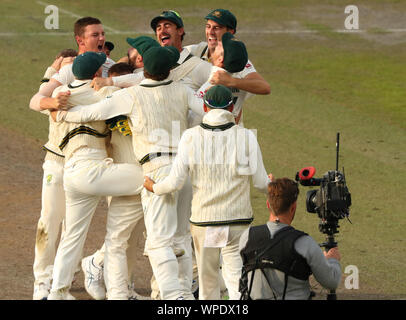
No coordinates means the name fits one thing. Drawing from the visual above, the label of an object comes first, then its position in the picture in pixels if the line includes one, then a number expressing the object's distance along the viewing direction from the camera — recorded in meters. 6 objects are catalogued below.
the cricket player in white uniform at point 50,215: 17.86
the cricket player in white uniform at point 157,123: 15.96
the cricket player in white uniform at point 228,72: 16.86
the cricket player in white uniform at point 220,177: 15.14
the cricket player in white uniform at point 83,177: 16.53
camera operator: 13.14
